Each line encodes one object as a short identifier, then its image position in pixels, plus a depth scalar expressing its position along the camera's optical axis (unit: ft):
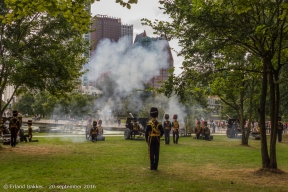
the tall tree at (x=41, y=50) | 49.44
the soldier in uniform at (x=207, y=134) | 88.94
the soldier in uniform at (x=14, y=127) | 55.91
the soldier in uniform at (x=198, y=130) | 91.39
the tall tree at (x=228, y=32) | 32.78
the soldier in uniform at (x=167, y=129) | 68.18
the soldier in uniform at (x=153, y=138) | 35.81
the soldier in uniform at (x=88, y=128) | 78.81
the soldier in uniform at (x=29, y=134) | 68.91
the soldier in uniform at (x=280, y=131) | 84.52
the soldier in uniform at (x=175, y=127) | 70.13
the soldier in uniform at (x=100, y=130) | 81.21
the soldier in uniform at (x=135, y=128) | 80.79
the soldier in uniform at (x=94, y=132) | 71.56
